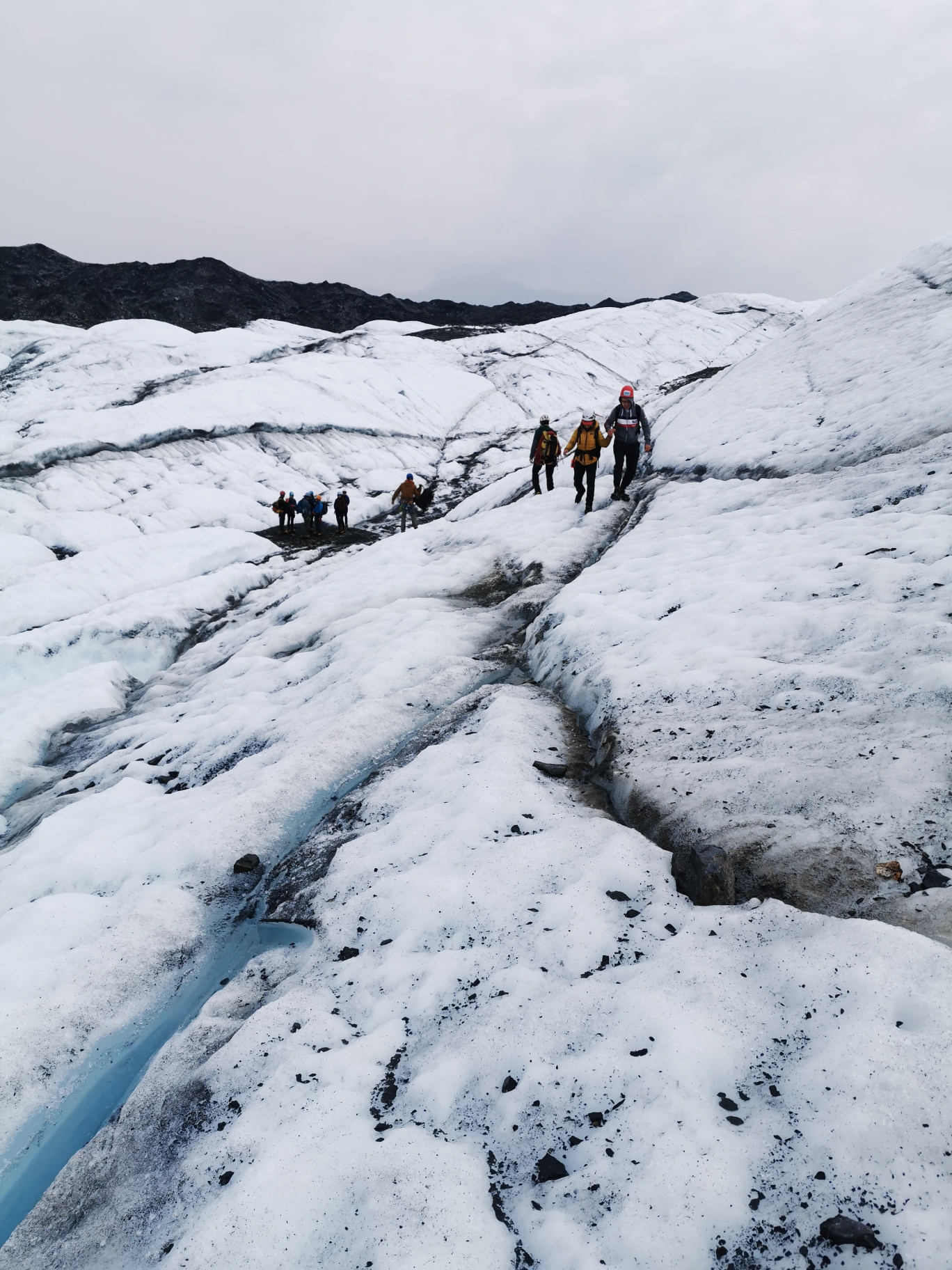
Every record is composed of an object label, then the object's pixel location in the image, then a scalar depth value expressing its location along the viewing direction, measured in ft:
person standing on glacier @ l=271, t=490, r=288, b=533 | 78.89
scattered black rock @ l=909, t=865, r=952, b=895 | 12.47
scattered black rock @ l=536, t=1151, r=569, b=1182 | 9.90
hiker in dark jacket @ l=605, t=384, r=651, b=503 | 43.91
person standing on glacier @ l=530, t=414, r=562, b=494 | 52.65
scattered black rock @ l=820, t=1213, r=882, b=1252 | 7.73
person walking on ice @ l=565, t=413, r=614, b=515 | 43.29
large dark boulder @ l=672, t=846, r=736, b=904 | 14.11
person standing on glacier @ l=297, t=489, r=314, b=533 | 76.43
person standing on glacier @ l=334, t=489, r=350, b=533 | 77.51
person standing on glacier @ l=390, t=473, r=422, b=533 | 66.69
